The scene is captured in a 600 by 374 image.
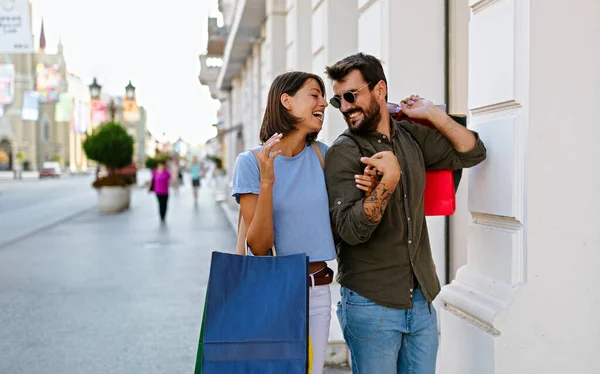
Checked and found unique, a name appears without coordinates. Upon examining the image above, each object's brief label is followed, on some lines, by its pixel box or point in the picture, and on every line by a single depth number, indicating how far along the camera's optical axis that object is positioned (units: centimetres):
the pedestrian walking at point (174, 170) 2832
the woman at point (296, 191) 273
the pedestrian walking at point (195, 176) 2812
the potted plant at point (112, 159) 2280
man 274
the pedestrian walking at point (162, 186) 1862
